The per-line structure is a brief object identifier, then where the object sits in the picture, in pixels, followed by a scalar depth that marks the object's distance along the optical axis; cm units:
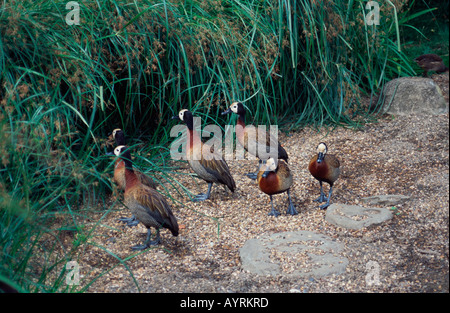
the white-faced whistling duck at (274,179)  462
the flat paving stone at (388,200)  466
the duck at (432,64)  705
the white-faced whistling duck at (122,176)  452
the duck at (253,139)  534
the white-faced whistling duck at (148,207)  407
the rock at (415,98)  631
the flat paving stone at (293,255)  376
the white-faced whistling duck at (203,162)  488
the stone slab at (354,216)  435
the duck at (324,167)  475
